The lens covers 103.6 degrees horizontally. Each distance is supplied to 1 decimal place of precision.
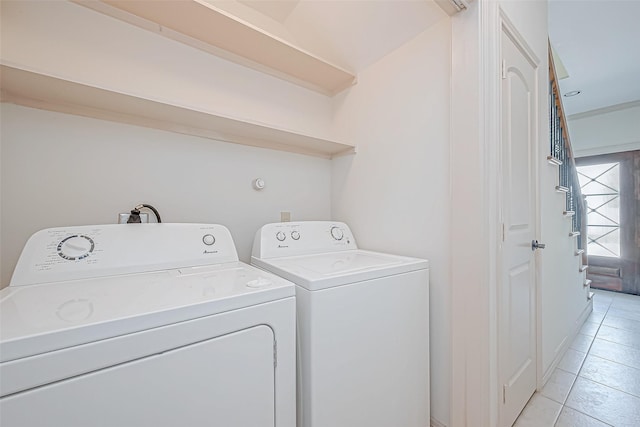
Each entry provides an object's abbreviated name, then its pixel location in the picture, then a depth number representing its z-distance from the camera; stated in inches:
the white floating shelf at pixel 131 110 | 40.0
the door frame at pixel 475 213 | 44.4
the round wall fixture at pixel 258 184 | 67.1
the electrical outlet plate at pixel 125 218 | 45.8
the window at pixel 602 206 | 139.2
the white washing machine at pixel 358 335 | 36.5
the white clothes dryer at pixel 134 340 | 20.9
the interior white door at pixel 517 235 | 49.9
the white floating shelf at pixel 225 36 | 49.9
